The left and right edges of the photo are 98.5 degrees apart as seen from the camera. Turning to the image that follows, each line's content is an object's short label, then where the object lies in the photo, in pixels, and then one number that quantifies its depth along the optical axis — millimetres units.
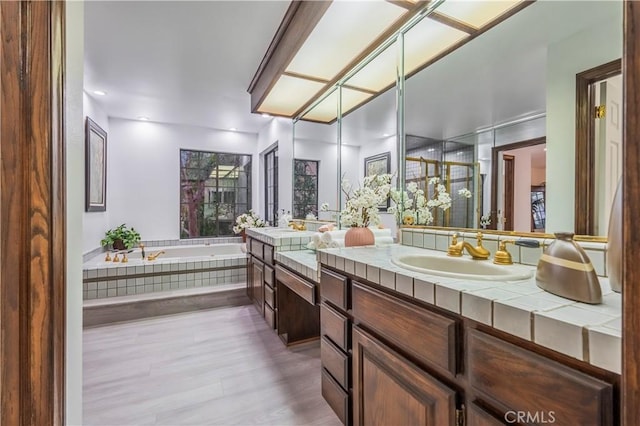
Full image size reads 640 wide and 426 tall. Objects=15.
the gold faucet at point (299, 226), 3178
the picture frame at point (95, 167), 3346
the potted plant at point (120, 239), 3915
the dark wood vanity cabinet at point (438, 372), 526
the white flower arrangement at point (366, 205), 1717
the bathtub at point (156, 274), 2857
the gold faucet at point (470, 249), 1131
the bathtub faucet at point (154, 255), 3539
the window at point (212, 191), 4820
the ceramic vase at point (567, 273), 630
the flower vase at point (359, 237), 1710
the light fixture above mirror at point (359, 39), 1471
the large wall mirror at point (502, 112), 992
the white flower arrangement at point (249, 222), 4398
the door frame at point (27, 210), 532
